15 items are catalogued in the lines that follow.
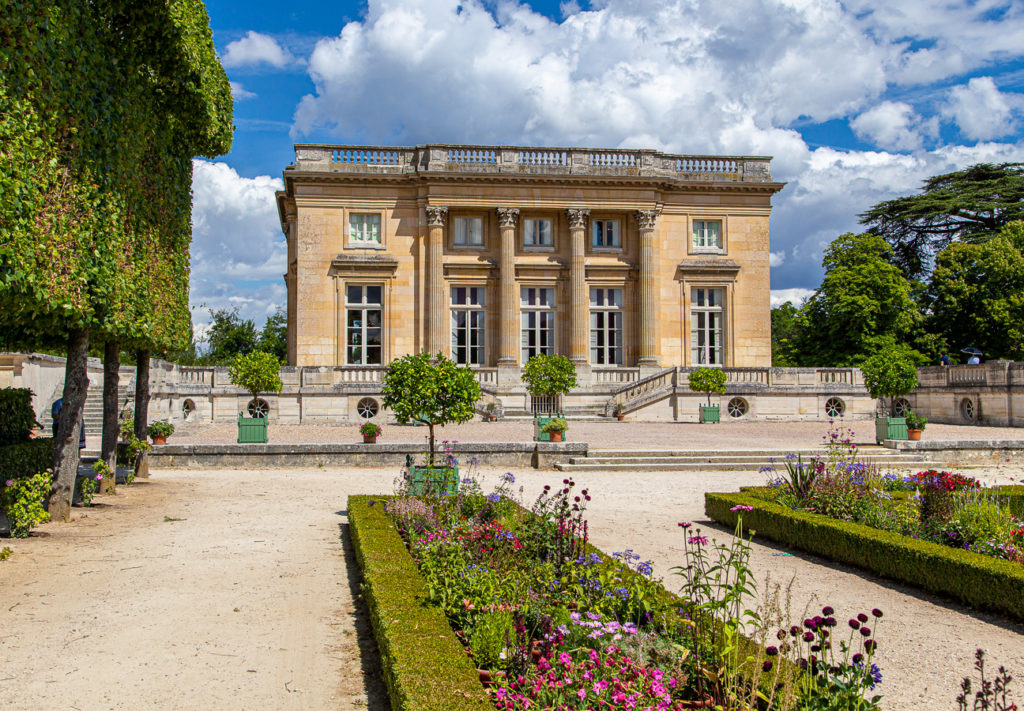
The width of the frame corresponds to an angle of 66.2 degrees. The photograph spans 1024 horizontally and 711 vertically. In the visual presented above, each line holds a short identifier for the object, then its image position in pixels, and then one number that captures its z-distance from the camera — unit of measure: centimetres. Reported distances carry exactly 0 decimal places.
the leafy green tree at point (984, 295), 3631
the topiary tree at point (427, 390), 1201
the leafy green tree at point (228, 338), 5175
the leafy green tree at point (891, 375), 2083
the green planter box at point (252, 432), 1864
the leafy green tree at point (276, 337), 5269
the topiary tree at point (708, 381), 2973
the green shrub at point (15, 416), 1162
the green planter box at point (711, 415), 2967
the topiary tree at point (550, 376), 2614
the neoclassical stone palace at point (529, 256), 3481
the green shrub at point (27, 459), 1004
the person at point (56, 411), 1608
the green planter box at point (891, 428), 1973
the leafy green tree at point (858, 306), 3822
